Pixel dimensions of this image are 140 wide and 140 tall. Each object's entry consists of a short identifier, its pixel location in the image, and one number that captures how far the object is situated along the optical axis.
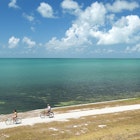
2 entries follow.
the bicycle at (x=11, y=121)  21.74
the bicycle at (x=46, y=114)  23.54
